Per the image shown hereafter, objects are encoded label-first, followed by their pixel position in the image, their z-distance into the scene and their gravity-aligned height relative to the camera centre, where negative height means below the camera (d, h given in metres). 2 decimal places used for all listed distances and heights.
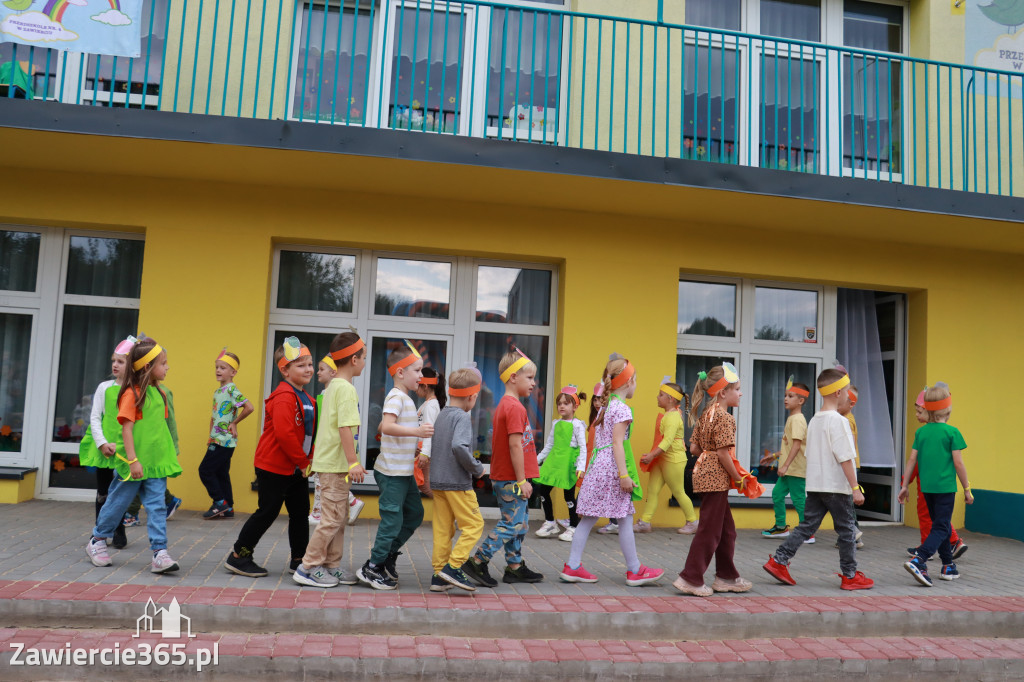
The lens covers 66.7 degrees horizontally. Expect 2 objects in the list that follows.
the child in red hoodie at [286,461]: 5.32 -0.57
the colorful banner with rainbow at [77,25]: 7.61 +3.39
